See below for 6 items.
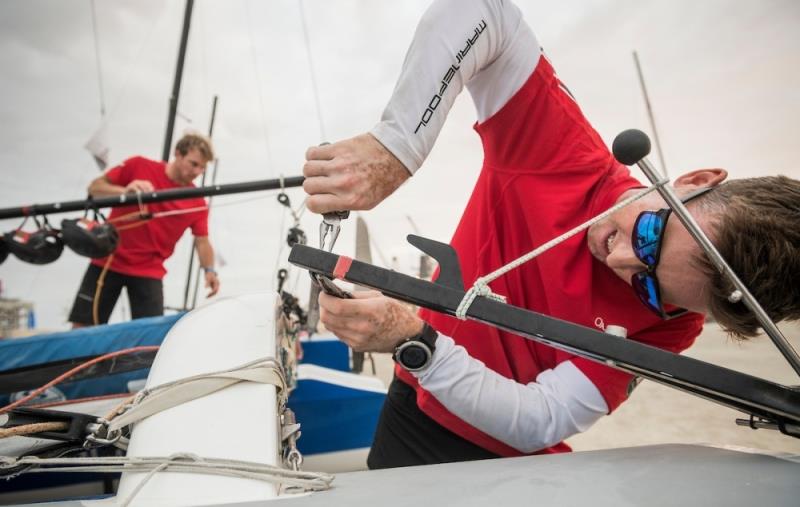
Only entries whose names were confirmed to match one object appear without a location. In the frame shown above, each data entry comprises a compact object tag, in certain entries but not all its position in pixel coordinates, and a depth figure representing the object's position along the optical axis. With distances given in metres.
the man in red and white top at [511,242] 0.61
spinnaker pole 1.98
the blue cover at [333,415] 1.80
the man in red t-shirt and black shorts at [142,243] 2.35
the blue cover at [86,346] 1.24
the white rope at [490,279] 0.54
